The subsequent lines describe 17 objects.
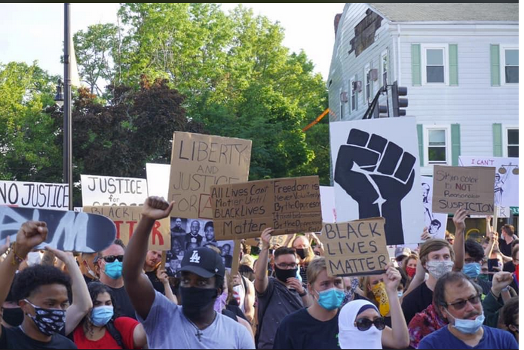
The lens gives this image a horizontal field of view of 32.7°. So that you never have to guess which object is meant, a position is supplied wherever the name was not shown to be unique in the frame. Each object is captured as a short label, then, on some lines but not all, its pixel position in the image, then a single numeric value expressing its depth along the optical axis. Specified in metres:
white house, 31.91
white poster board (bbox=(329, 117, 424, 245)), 7.93
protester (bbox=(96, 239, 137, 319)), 6.45
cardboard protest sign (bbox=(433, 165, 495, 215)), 9.37
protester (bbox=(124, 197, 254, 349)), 4.27
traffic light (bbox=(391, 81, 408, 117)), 15.88
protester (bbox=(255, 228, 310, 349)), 6.82
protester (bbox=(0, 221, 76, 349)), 4.57
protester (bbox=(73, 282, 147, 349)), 5.44
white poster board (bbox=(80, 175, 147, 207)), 11.80
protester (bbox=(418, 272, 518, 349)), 5.12
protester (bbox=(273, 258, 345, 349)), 5.40
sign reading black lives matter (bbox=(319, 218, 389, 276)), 5.98
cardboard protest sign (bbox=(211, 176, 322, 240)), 6.99
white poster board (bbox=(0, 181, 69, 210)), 12.41
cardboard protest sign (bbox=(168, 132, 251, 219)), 7.95
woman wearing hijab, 5.11
